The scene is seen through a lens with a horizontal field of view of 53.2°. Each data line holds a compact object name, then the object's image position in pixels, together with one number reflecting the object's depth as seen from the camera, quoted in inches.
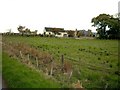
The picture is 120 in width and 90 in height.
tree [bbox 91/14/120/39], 1739.9
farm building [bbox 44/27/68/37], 2400.6
